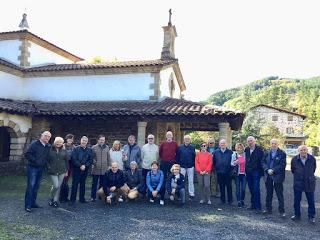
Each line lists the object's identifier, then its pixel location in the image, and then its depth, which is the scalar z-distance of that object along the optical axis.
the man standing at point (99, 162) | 6.37
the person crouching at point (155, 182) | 6.29
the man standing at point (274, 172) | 5.67
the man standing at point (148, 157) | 6.86
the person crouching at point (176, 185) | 6.25
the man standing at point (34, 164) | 5.57
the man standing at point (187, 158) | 6.66
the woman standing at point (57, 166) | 5.74
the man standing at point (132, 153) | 6.84
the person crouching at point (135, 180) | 6.45
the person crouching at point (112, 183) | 6.14
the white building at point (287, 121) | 40.44
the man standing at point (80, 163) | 6.07
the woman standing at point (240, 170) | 6.21
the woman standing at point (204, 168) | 6.46
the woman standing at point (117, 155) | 6.53
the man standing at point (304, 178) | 5.44
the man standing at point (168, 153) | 6.88
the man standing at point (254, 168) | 5.97
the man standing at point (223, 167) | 6.33
